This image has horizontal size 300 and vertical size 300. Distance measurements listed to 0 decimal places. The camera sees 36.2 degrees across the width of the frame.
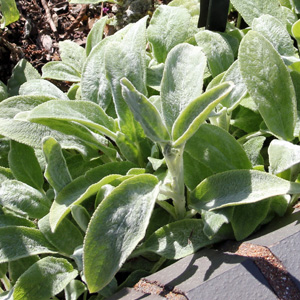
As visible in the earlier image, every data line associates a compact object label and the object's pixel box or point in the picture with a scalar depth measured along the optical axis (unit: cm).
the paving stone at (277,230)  94
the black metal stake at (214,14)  138
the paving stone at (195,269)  88
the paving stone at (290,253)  87
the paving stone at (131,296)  91
